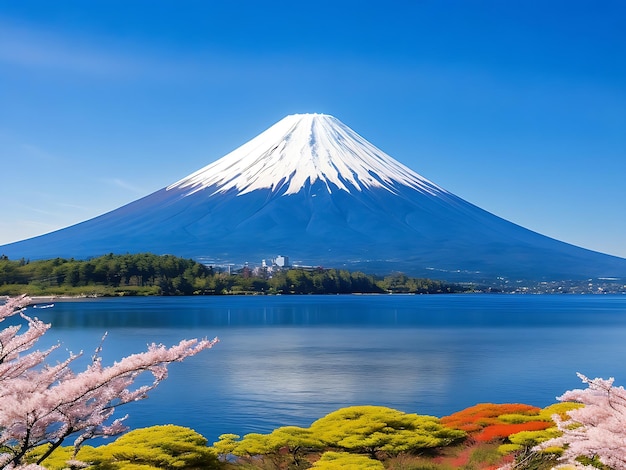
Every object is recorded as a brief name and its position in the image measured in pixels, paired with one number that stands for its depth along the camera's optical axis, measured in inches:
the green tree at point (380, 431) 425.4
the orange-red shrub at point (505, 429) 450.3
